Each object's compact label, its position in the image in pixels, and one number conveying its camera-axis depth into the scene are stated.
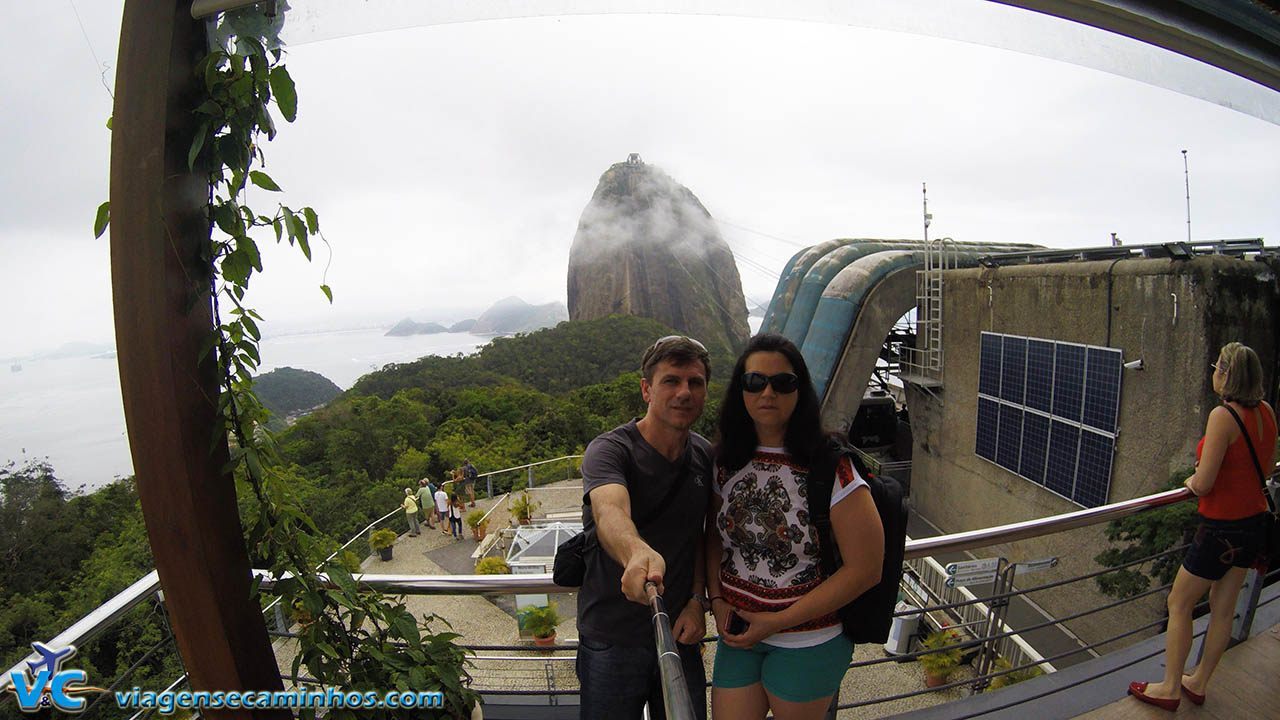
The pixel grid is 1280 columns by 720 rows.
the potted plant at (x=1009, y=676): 4.49
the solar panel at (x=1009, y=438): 10.34
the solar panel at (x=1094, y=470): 8.66
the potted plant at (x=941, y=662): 5.07
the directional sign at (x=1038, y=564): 2.37
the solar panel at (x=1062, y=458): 9.27
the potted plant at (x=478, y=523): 10.59
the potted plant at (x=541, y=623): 5.70
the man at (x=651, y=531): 1.20
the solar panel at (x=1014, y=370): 10.16
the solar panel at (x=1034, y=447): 9.80
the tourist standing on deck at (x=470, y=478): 11.85
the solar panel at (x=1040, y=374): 9.61
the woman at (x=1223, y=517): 1.66
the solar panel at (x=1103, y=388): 8.49
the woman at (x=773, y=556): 1.18
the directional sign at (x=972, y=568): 2.44
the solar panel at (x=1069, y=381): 9.09
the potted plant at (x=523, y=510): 10.61
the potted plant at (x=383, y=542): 9.75
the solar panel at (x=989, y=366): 10.86
